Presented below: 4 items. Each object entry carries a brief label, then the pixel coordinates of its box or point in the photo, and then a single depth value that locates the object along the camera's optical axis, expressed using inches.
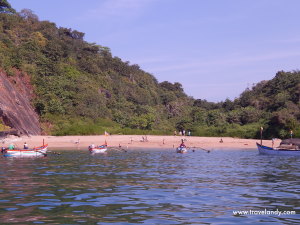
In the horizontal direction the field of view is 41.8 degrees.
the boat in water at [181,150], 1777.8
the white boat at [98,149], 1726.0
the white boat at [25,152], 1480.1
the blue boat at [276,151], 1736.0
